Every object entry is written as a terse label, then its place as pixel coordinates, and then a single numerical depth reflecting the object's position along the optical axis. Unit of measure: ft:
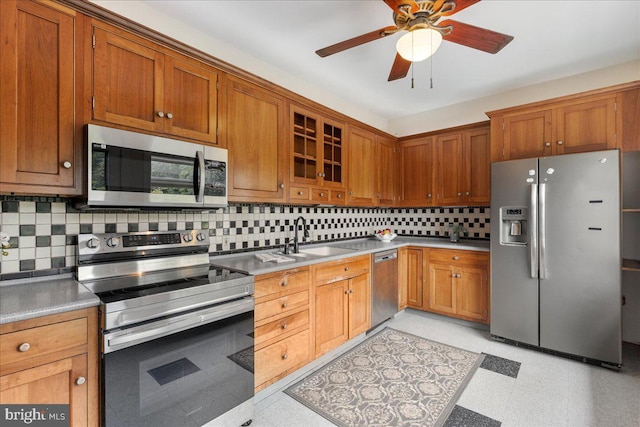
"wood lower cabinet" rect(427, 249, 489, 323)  10.14
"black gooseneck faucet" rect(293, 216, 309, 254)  8.98
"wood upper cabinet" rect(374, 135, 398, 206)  12.21
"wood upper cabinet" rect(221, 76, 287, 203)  7.02
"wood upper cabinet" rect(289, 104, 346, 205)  8.64
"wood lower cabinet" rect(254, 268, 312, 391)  6.28
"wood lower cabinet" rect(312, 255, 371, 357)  7.82
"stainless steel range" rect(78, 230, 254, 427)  4.23
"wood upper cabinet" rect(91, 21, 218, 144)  5.16
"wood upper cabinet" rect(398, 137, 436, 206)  12.46
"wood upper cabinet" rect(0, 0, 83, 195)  4.32
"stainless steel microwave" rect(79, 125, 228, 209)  4.95
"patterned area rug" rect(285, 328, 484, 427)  6.01
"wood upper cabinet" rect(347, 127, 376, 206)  10.85
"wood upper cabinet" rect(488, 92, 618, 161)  8.30
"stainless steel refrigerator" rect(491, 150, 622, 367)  7.69
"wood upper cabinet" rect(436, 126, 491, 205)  11.05
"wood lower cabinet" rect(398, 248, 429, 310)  11.42
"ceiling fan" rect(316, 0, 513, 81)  4.99
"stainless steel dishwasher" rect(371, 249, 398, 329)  9.84
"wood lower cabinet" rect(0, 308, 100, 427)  3.61
